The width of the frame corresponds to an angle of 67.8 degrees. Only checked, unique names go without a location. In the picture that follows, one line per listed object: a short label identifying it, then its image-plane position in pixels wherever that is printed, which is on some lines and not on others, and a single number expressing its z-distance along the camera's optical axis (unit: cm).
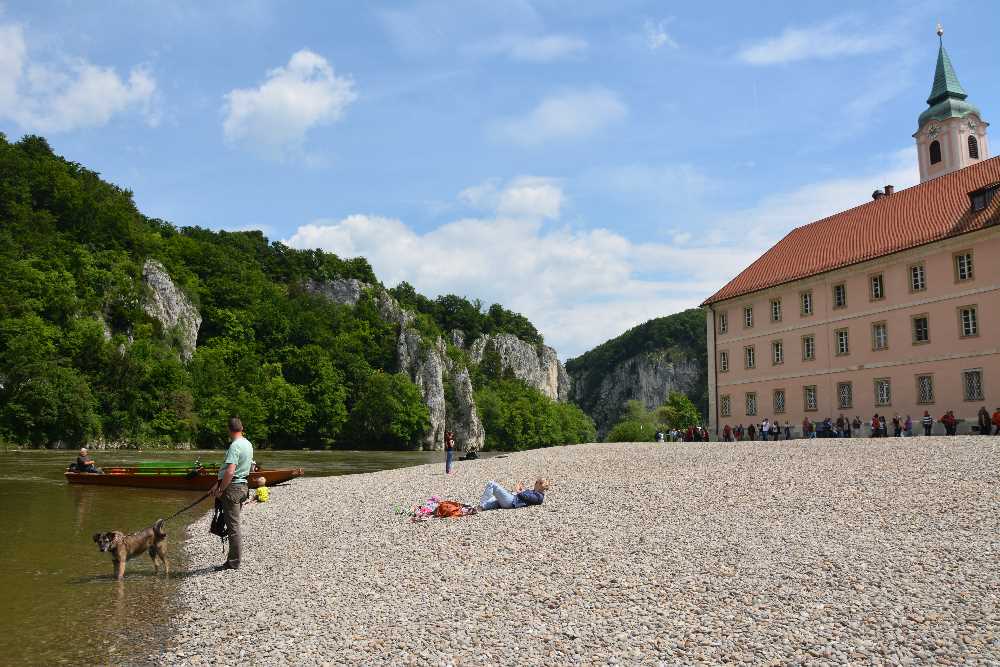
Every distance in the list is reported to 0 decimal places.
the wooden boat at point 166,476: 2672
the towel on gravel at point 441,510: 1522
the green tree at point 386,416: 9888
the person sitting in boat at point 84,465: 2812
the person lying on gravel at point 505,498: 1546
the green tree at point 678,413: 10856
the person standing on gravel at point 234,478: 1113
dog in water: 1109
